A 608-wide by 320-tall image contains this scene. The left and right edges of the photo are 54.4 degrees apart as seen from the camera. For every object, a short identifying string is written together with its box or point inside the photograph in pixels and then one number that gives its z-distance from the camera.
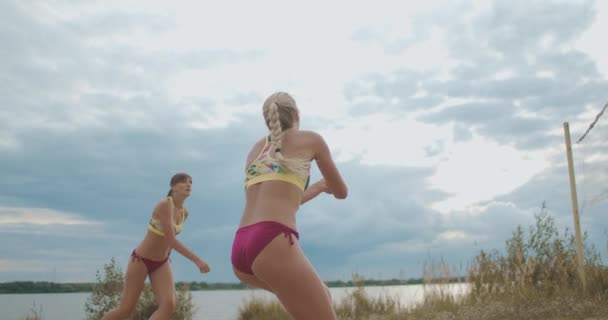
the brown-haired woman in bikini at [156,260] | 6.26
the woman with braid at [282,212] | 2.76
